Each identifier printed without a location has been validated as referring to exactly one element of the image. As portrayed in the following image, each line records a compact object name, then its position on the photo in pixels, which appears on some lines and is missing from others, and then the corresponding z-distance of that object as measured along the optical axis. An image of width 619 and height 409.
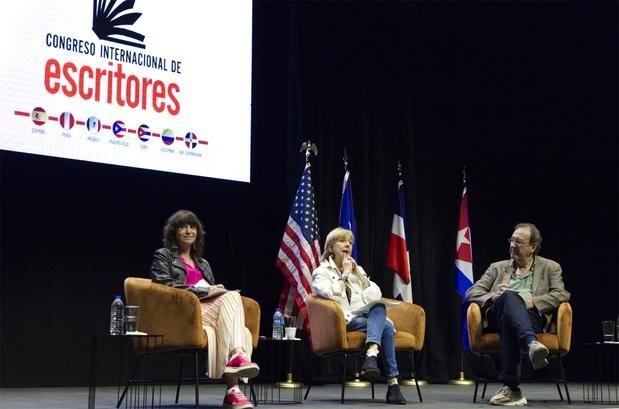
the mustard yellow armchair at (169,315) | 4.06
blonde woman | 4.61
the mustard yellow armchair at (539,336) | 4.71
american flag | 6.01
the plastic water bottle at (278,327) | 4.80
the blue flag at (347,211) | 6.27
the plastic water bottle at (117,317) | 3.92
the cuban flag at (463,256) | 6.59
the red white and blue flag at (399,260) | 6.41
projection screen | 5.19
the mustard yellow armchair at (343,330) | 4.72
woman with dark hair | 4.02
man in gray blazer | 4.41
